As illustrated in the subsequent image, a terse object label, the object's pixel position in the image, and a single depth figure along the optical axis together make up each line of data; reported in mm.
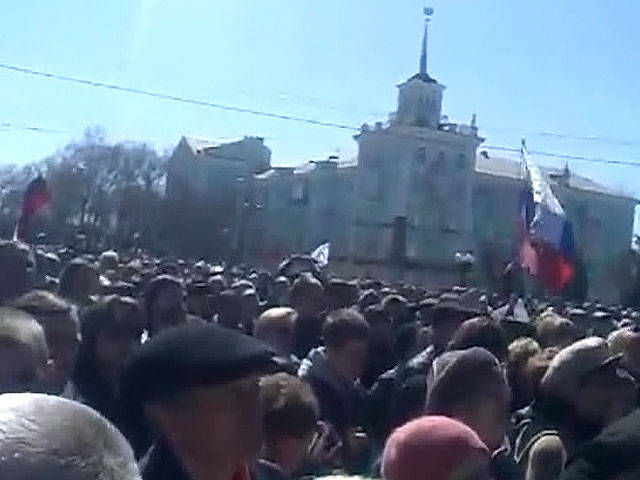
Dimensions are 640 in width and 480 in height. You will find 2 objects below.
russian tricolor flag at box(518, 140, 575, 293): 14812
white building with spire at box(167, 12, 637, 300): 82938
